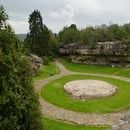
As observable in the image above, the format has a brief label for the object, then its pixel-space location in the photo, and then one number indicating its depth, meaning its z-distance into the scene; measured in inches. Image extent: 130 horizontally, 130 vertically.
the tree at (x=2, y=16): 318.0
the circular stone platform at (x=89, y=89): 882.1
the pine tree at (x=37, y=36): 1539.4
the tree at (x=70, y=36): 1804.9
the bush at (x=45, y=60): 1462.8
